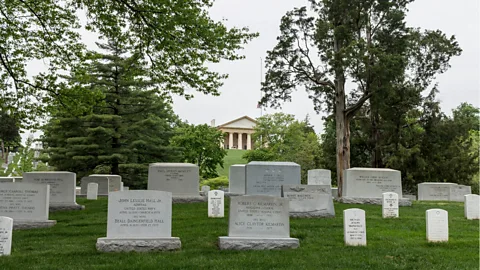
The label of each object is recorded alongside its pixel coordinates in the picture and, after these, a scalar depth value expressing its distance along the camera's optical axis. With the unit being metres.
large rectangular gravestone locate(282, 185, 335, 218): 11.48
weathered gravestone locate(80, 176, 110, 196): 19.59
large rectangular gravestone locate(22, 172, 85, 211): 13.56
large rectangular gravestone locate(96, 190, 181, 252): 7.74
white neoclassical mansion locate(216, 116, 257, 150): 95.57
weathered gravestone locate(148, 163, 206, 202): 15.88
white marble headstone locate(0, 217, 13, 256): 7.37
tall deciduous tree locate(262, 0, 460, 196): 18.86
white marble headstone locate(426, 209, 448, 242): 8.70
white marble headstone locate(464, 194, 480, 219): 11.84
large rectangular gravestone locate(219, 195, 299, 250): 8.09
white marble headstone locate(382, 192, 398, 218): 11.90
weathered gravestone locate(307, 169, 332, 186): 20.89
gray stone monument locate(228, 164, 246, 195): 18.95
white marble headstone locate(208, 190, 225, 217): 11.79
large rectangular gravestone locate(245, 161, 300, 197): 14.76
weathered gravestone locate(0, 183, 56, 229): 10.08
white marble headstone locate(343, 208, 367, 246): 8.38
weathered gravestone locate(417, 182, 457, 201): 20.05
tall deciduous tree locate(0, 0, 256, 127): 12.97
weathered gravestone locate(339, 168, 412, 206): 15.70
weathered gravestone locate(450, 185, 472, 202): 19.28
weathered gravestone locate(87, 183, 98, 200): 17.20
